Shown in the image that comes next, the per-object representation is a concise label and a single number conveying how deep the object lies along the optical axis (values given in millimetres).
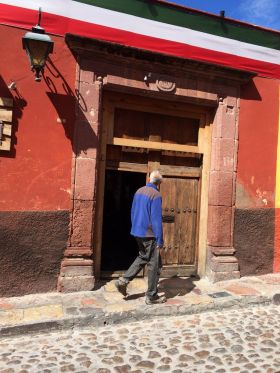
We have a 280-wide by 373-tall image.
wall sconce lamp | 4402
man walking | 4648
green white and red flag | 4945
